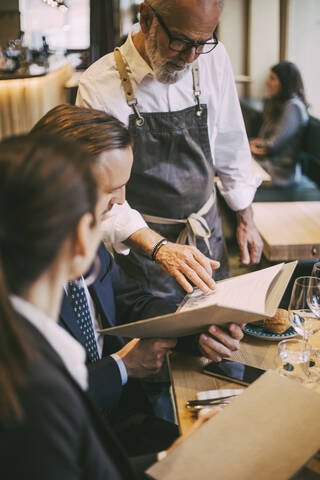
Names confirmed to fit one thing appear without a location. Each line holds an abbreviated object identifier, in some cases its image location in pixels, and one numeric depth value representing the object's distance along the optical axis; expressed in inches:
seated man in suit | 53.7
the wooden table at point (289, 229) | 99.0
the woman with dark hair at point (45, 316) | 25.9
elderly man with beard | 64.9
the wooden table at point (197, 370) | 46.6
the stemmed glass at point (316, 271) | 64.0
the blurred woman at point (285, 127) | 174.4
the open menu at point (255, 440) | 34.9
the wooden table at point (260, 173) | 128.5
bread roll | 56.8
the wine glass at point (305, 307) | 53.6
